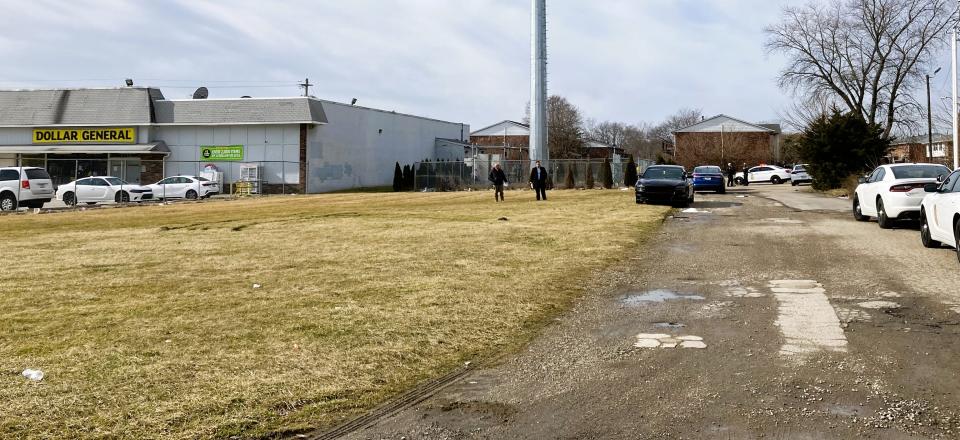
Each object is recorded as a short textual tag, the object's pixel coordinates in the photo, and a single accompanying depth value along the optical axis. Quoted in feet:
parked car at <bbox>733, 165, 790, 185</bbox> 195.52
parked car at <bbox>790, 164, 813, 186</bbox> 174.29
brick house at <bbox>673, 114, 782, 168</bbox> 253.06
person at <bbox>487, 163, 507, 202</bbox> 101.71
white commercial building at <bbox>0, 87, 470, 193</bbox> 155.43
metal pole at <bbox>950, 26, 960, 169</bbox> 95.03
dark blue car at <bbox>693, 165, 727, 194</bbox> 123.13
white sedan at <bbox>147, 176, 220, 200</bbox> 131.13
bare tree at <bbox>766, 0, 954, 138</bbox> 174.50
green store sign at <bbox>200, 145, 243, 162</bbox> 158.10
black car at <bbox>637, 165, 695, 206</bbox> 84.43
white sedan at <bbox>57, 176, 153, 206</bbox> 117.08
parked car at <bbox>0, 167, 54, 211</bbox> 97.45
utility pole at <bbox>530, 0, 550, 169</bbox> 143.54
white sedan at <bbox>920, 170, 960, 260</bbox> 37.49
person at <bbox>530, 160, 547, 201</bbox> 99.66
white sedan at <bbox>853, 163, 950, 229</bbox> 52.54
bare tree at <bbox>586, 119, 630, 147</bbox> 435.12
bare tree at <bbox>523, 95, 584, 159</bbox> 308.60
